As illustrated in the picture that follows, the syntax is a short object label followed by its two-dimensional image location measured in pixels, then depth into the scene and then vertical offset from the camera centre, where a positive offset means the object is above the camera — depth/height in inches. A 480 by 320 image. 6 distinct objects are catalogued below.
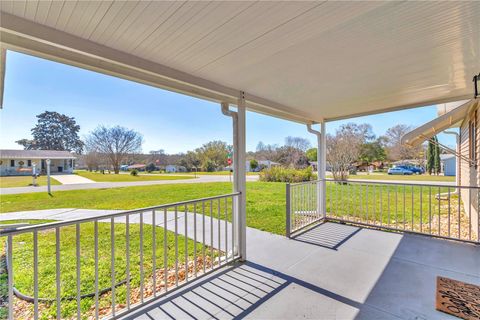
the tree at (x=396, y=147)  583.8 +34.9
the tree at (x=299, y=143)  585.9 +46.6
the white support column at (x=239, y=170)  118.0 -5.3
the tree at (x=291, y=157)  553.3 +7.9
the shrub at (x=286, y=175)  458.4 -32.4
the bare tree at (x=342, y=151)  442.9 +18.4
